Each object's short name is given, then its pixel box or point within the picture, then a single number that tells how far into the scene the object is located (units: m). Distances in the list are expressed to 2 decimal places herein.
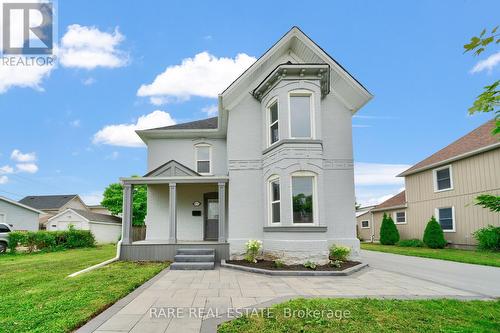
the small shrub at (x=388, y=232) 20.73
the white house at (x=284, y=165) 10.08
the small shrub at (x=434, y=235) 16.70
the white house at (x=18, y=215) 24.33
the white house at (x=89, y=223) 25.47
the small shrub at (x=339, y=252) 10.16
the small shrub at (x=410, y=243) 18.24
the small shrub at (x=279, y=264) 9.41
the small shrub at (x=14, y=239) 16.58
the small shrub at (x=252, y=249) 10.34
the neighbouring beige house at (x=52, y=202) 37.68
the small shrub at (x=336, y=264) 9.40
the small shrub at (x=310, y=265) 9.23
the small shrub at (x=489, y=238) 13.59
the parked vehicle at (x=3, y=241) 16.72
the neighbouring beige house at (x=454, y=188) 14.68
